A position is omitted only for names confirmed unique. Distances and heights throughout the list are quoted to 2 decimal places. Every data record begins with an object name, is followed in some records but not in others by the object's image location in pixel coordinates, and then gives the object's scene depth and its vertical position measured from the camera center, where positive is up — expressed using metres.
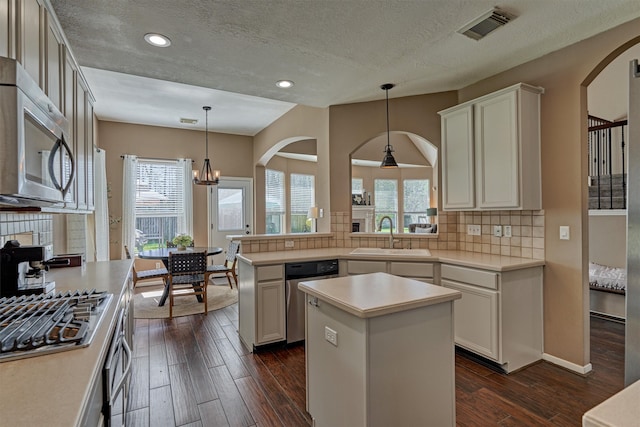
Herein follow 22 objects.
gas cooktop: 1.13 -0.43
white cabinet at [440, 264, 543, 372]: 2.70 -0.89
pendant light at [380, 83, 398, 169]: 3.76 +0.59
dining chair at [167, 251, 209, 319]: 4.23 -0.74
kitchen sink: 3.43 -0.43
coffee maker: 1.79 -0.29
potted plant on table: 5.07 -0.42
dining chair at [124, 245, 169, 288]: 4.50 -0.84
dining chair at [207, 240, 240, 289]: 5.03 -0.79
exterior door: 6.58 +0.08
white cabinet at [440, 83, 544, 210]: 2.85 +0.56
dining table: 4.45 -0.56
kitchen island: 1.61 -0.75
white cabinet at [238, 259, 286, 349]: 3.10 -0.88
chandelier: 5.26 +0.64
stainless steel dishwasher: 3.24 -0.77
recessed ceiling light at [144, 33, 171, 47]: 2.49 +1.36
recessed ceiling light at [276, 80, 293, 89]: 3.45 +1.39
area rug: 4.37 -1.30
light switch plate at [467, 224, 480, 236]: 3.51 -0.20
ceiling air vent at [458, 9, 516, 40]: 2.30 +1.37
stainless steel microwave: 0.99 +0.26
